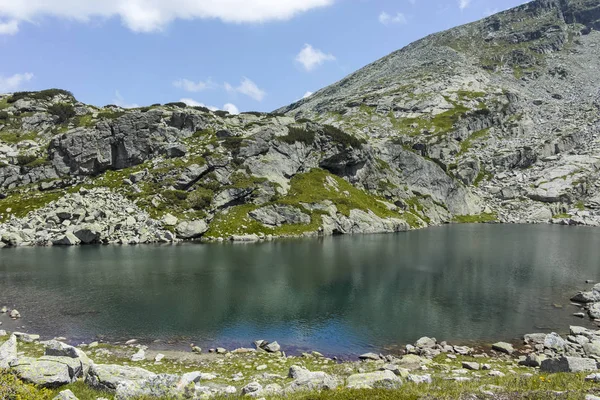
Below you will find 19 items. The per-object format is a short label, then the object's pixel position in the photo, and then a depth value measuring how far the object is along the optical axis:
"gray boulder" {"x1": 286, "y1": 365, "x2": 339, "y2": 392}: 17.76
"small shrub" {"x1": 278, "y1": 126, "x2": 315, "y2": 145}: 142.25
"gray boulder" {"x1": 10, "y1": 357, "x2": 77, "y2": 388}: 15.16
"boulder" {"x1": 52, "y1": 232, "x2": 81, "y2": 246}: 89.81
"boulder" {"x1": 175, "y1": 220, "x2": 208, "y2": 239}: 99.31
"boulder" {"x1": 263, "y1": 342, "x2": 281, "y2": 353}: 31.89
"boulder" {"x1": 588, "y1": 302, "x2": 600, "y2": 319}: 41.49
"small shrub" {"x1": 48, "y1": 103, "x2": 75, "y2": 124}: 150.62
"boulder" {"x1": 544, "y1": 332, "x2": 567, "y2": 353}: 32.08
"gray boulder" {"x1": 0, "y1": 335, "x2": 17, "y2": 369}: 16.39
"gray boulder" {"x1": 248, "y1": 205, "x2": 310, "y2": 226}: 112.12
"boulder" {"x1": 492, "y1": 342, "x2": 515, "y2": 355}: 32.26
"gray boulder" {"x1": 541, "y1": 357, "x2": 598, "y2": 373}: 22.62
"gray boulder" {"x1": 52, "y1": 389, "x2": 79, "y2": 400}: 13.53
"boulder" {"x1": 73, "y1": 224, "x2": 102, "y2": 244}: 92.06
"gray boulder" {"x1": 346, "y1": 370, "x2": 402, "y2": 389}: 16.77
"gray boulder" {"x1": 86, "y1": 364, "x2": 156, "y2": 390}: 16.14
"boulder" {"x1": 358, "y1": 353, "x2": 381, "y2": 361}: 30.26
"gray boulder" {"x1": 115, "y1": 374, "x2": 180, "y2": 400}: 14.41
